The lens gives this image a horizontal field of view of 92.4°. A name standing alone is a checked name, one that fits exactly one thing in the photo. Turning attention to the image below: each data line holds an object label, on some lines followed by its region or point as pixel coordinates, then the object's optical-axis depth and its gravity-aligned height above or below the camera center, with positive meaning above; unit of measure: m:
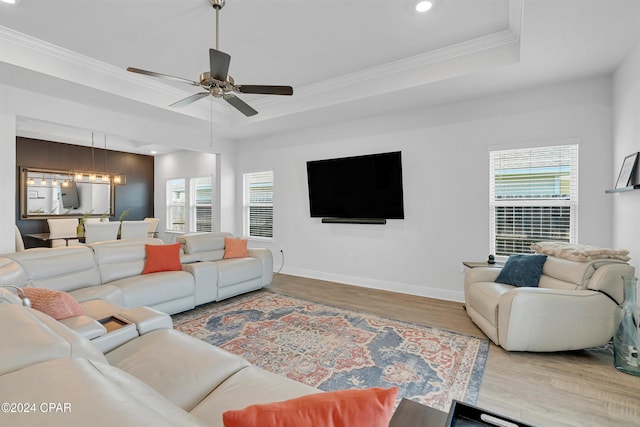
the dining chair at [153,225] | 7.82 -0.43
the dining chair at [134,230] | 5.34 -0.38
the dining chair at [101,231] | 4.63 -0.36
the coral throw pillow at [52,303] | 1.93 -0.61
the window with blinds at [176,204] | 7.91 +0.11
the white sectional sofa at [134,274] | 2.99 -0.77
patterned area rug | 2.25 -1.26
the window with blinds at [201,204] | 7.31 +0.11
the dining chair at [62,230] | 5.75 -0.46
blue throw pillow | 3.13 -0.64
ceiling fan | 2.33 +1.04
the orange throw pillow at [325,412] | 0.72 -0.49
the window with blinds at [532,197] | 3.58 +0.15
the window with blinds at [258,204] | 6.26 +0.09
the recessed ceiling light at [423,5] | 2.62 +1.77
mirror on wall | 6.35 +0.32
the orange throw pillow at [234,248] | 4.71 -0.62
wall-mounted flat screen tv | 4.59 +0.35
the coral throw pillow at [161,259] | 3.83 -0.64
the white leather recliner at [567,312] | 2.53 -0.86
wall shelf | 2.51 +0.18
